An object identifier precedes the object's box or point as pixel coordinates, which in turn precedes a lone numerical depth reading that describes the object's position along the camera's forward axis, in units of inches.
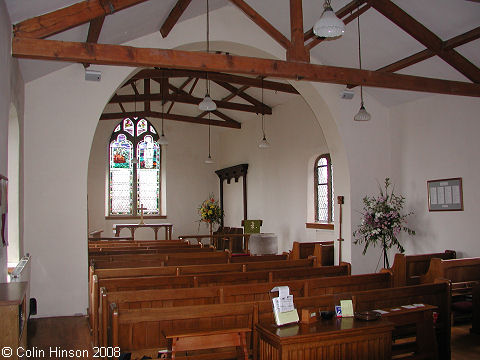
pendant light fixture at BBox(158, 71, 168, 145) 443.2
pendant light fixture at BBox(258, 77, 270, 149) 401.4
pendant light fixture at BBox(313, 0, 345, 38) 158.1
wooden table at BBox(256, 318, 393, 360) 113.0
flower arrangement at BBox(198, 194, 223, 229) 546.9
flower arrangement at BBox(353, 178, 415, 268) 270.8
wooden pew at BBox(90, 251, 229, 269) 222.8
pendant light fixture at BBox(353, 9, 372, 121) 241.6
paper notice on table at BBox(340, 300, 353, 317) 130.6
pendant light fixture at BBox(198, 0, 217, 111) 269.1
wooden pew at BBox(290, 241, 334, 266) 319.3
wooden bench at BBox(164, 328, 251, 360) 118.5
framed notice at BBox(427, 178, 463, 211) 252.7
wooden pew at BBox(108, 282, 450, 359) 126.9
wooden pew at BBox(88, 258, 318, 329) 188.2
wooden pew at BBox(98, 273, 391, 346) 146.2
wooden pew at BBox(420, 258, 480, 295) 205.9
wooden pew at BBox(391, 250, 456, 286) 199.4
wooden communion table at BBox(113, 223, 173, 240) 495.8
